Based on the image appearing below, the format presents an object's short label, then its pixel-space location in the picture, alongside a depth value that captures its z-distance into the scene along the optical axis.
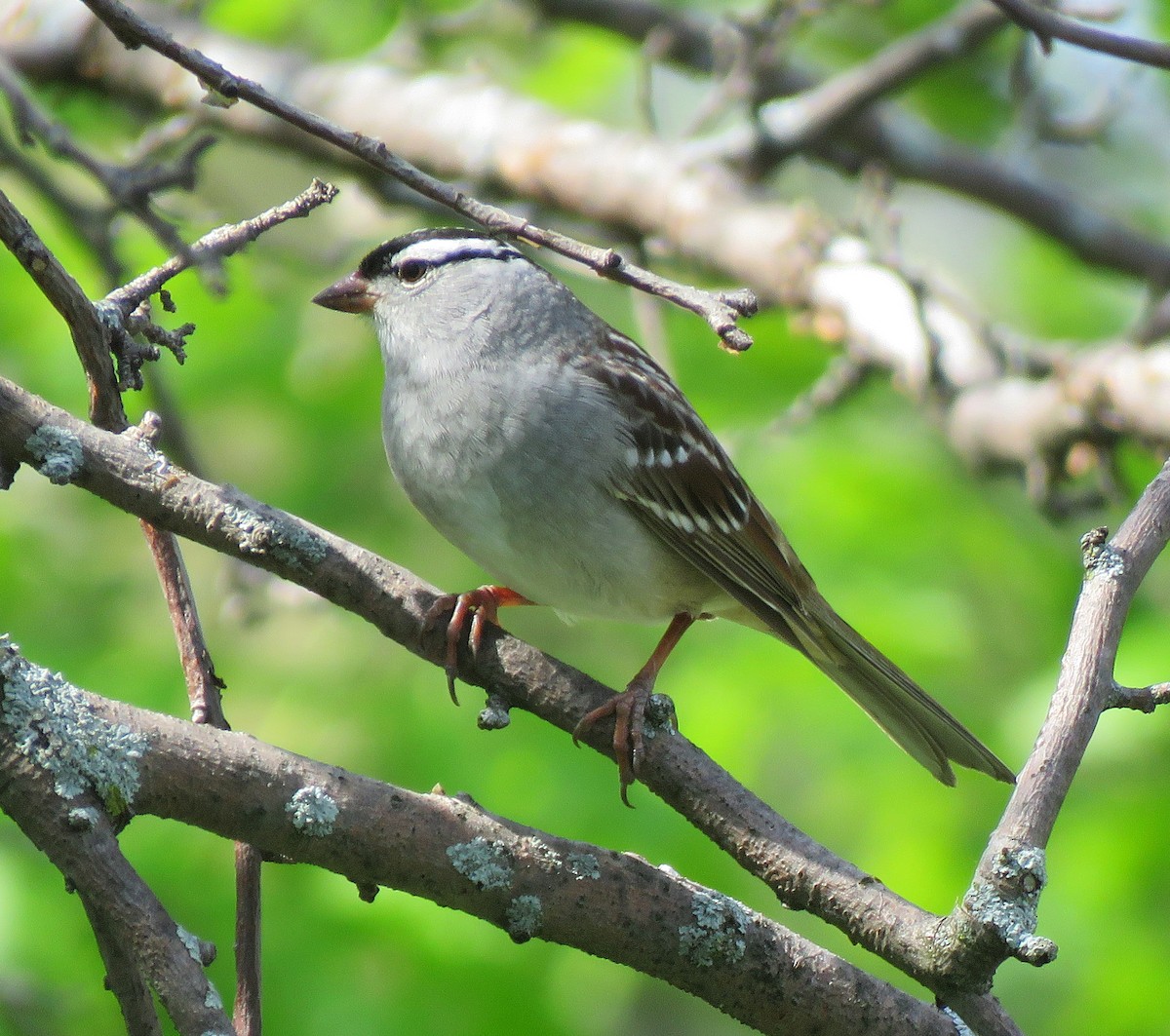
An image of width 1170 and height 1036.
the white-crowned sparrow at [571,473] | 6.21
